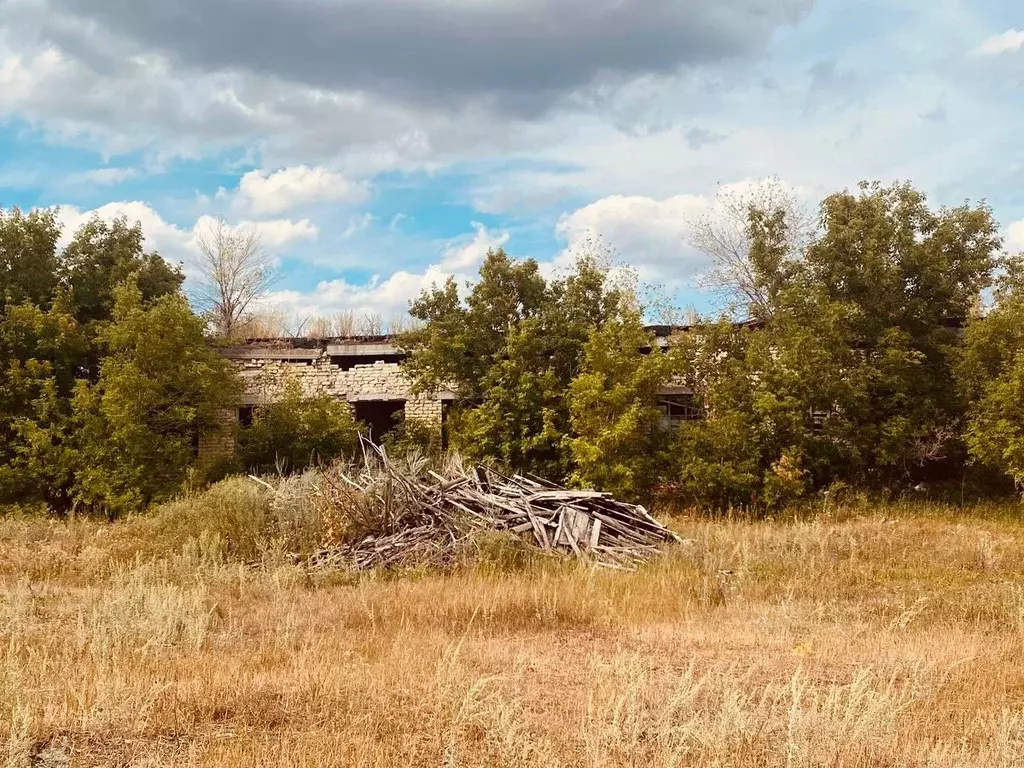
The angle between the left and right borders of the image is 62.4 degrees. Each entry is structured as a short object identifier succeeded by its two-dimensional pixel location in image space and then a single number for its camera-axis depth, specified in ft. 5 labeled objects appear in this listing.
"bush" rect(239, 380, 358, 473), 61.72
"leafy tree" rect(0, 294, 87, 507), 58.70
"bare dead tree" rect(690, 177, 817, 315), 65.46
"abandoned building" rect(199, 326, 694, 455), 66.68
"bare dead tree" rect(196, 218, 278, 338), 112.06
